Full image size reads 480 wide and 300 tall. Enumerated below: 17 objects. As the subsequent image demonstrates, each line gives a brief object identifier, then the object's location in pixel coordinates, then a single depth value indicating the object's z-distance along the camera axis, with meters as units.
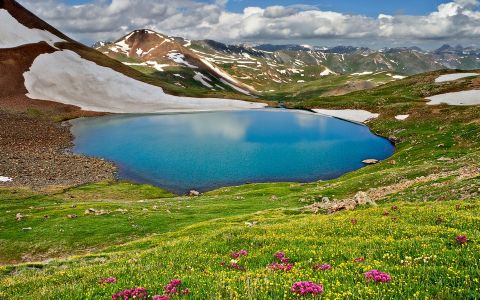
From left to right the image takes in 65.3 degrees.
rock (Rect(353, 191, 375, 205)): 30.98
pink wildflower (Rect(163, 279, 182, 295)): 10.33
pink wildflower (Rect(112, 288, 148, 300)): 10.22
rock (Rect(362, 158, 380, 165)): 91.82
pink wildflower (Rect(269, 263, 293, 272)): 12.27
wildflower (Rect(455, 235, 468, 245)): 13.19
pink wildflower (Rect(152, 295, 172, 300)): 9.55
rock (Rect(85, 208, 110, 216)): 47.64
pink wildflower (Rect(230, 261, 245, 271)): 13.57
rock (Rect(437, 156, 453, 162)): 62.69
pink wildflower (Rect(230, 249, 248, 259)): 15.84
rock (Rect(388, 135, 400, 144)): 116.09
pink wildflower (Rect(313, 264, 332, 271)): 11.77
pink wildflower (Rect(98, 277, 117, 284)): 12.67
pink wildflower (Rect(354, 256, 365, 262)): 12.50
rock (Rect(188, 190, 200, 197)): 69.49
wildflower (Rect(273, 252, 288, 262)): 13.97
